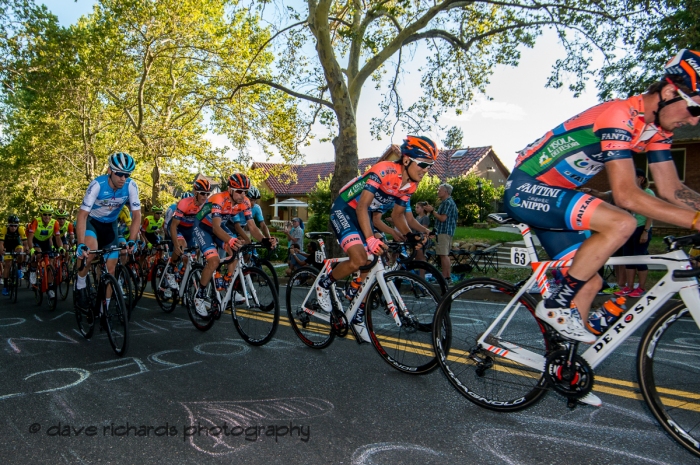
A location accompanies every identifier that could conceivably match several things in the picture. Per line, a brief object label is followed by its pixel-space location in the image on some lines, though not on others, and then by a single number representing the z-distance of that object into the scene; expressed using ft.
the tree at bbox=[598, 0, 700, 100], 33.50
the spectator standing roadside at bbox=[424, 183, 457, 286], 33.09
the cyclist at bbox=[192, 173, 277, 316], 20.65
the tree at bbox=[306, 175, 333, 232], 78.64
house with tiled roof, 126.11
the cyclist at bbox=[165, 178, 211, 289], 25.76
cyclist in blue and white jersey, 19.31
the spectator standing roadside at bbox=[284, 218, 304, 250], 42.16
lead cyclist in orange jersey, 8.87
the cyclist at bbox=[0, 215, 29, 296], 38.60
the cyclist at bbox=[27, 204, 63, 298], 34.42
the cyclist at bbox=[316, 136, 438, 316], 14.70
